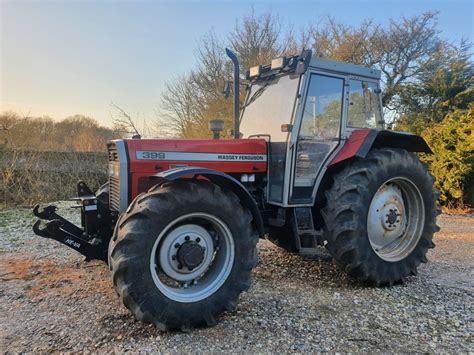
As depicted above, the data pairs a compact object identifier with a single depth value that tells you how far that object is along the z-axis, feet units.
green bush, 31.76
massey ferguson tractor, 9.86
